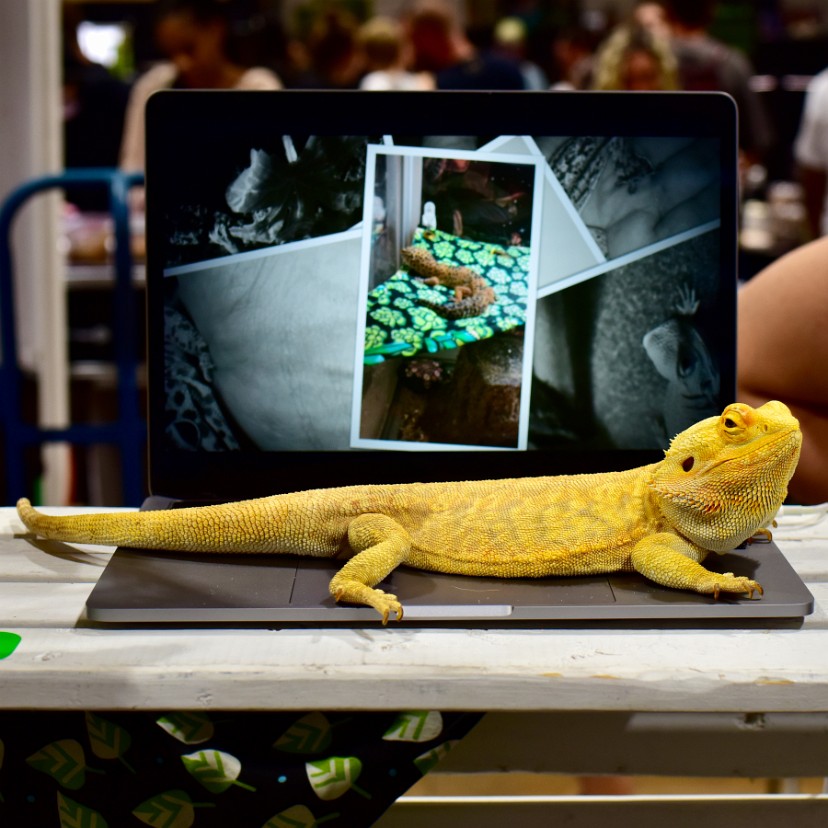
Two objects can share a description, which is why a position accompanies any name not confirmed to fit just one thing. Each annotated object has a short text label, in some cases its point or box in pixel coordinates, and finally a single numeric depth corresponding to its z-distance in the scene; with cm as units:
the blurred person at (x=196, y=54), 343
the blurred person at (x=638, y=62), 328
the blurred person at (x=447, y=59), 411
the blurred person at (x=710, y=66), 375
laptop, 101
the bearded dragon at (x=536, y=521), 83
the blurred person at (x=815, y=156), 351
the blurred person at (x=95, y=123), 408
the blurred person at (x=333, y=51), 459
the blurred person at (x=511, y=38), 681
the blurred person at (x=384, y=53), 443
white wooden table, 75
